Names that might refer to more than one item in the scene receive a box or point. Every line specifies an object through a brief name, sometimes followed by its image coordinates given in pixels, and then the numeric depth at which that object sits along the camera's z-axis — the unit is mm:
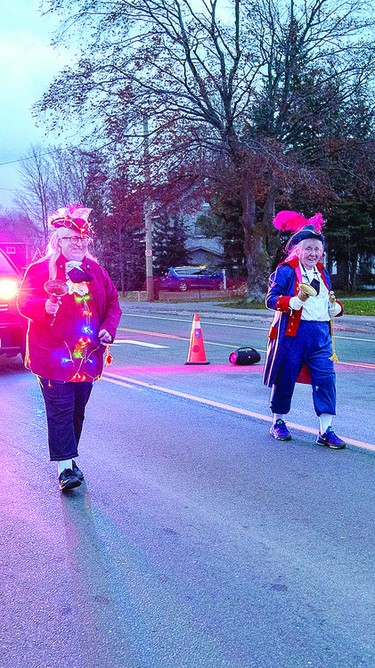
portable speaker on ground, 10977
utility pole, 26088
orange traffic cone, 11062
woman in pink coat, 4836
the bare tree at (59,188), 44156
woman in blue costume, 5902
